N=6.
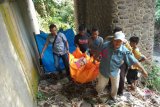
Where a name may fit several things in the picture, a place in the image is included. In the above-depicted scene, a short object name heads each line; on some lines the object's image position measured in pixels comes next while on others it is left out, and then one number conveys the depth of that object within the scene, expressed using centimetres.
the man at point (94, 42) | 261
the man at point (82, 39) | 289
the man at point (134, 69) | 243
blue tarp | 313
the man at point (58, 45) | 273
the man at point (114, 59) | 221
